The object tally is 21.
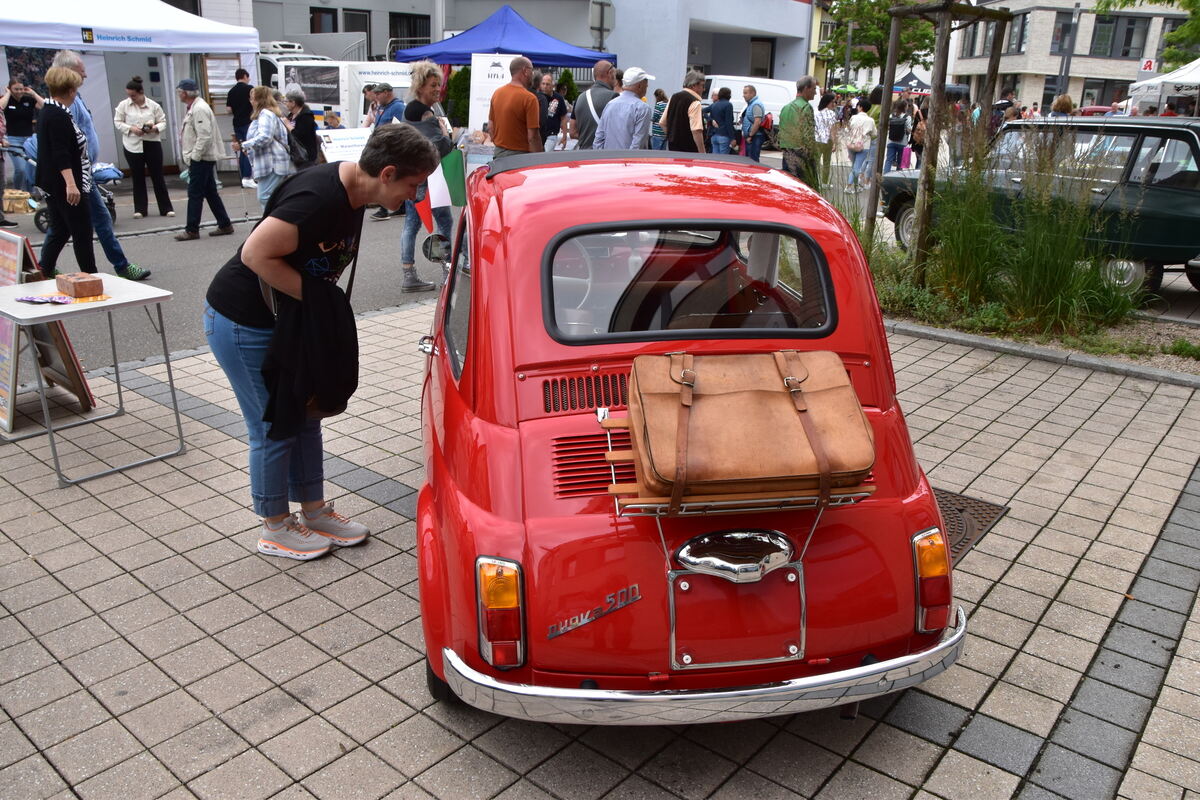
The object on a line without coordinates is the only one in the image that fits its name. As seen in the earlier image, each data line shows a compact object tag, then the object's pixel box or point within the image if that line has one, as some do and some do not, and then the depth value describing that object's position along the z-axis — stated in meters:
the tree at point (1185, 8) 18.58
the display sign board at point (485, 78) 14.84
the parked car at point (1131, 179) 7.46
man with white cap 9.91
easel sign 5.43
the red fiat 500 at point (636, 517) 2.63
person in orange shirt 9.66
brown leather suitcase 2.50
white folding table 4.80
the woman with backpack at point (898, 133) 17.83
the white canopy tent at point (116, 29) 12.72
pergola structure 7.91
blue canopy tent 19.58
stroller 11.66
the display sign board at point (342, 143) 12.92
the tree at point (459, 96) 20.84
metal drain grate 4.41
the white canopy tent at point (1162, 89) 18.81
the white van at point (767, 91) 27.48
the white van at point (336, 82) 17.73
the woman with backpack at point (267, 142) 10.79
